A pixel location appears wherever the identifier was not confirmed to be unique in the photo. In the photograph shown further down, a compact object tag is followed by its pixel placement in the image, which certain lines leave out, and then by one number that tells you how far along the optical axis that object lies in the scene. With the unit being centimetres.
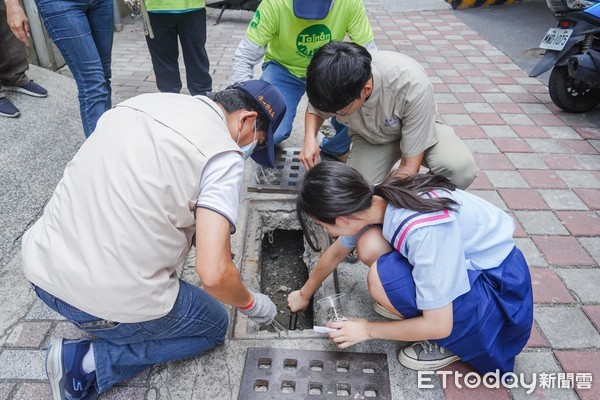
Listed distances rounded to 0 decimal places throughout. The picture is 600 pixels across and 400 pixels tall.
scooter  346
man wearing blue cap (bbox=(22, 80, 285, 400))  128
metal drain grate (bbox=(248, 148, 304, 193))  278
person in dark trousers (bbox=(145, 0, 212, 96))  293
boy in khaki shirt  190
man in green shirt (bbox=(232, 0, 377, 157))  266
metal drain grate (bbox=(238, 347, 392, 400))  169
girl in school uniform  144
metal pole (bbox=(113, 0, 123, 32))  583
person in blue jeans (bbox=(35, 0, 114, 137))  236
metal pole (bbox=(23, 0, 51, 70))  380
